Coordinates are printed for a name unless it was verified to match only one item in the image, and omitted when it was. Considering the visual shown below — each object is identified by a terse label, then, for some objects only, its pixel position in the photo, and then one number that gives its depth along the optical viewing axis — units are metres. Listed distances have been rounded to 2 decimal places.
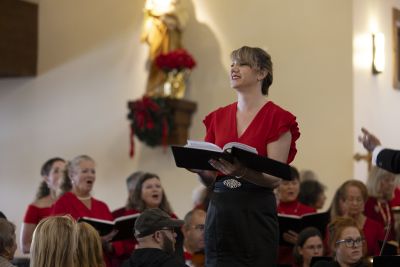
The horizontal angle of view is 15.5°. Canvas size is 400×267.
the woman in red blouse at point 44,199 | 10.70
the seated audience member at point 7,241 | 6.45
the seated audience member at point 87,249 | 5.47
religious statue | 14.72
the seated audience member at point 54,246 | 5.38
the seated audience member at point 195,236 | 9.63
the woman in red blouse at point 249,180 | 5.58
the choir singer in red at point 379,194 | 10.93
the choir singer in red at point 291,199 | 10.44
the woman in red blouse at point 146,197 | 9.90
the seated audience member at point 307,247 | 9.10
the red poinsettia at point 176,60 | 14.47
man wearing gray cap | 6.97
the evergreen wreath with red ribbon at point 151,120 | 14.52
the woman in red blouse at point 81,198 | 9.53
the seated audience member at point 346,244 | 8.26
